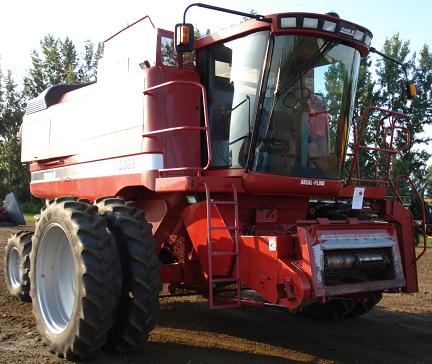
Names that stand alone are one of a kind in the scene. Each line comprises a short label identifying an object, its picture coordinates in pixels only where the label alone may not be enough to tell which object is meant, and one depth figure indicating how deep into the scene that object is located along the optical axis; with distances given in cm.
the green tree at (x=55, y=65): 4119
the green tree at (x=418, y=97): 1965
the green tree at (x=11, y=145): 3716
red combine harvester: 454
